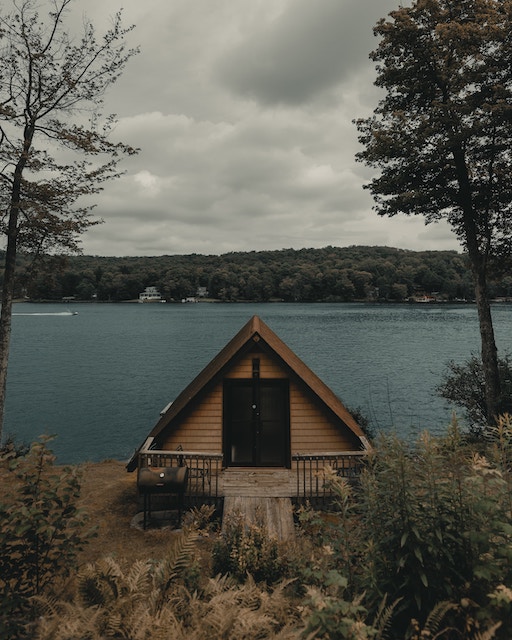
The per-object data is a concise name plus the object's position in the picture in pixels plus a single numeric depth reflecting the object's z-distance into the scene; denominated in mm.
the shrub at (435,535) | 3492
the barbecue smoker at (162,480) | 9375
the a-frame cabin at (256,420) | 11406
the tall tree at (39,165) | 14211
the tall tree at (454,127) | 13312
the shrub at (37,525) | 4188
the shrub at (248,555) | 6465
